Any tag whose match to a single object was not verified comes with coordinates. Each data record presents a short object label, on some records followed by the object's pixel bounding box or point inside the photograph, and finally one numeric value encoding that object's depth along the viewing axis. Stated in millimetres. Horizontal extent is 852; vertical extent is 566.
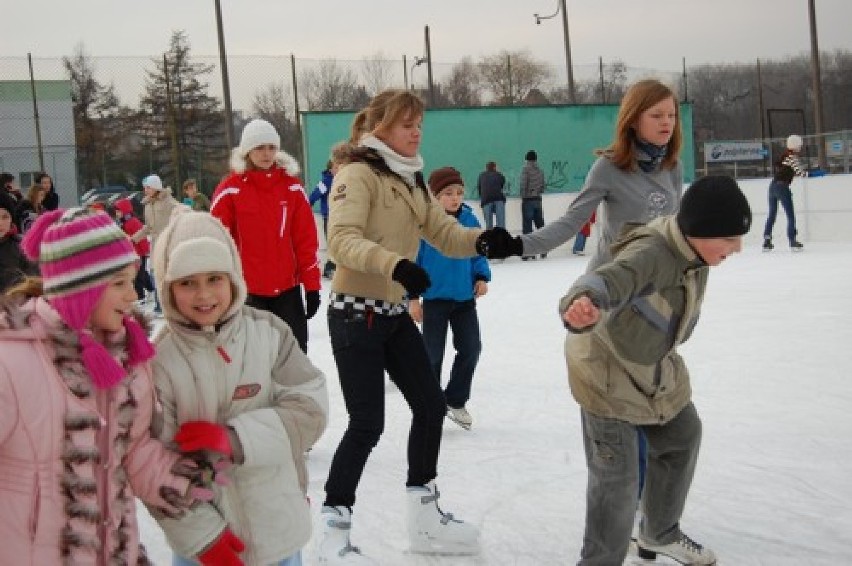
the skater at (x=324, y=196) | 12398
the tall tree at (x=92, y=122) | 21156
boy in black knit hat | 2643
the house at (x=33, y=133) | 21688
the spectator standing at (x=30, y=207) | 7775
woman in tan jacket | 3277
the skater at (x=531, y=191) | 17062
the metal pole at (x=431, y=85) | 23703
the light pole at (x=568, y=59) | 26469
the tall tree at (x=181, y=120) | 21234
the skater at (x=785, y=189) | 14121
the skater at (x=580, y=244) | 16091
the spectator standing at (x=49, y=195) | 10266
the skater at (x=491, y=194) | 16750
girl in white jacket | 2135
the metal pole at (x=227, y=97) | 20309
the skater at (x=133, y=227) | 11695
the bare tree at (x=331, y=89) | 20828
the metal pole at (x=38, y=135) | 21984
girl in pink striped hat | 1818
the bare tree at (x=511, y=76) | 26266
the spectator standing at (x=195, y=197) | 12362
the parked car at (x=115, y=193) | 17680
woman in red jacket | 4703
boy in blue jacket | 5188
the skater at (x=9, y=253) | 4992
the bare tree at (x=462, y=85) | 24362
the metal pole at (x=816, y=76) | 24078
